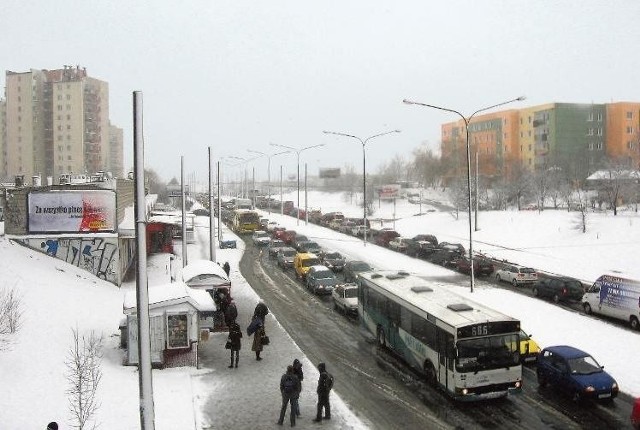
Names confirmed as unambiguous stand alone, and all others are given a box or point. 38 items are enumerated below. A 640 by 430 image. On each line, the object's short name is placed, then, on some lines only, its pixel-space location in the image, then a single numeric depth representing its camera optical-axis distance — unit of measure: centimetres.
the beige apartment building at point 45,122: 12144
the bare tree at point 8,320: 1694
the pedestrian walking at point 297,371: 1484
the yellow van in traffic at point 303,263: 3681
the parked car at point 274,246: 4706
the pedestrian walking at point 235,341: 1933
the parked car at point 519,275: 3362
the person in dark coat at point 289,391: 1443
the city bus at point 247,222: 6506
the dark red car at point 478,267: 3747
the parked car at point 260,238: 5416
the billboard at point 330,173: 18925
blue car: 1569
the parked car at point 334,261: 4019
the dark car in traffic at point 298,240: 5103
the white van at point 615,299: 2356
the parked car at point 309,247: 4659
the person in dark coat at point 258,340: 1998
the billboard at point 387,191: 10259
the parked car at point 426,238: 4886
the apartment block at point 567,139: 9669
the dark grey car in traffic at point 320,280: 3212
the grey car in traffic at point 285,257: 4206
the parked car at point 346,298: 2698
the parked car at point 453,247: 4404
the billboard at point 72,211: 3108
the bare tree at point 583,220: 4638
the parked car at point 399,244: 4809
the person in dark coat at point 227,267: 3522
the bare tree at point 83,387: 1277
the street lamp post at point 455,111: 2861
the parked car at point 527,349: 1969
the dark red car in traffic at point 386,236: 5194
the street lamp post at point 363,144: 4848
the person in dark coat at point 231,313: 2234
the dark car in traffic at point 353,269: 3488
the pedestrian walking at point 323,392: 1475
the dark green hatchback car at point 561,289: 2891
